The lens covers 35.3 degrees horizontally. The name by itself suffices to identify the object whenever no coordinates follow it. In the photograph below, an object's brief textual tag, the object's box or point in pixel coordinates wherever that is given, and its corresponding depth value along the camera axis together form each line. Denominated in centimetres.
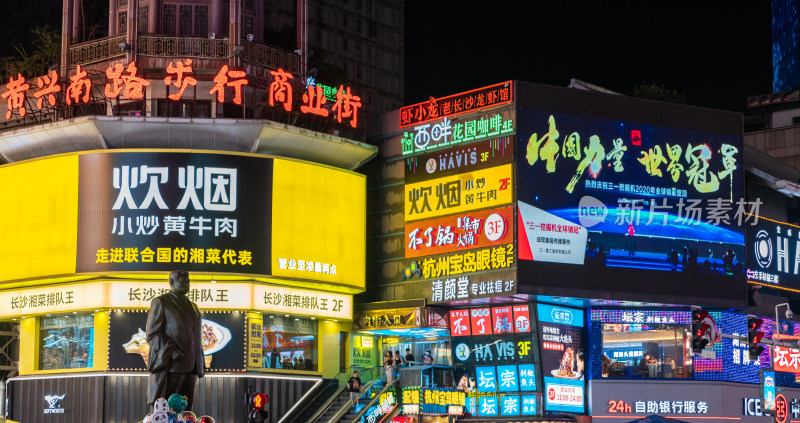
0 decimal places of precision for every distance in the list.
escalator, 5116
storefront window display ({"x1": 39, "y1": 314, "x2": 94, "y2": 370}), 5138
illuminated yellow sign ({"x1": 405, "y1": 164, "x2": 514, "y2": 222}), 5144
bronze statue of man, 2283
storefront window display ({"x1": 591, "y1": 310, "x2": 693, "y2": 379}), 5444
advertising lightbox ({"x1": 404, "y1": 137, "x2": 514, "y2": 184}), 5175
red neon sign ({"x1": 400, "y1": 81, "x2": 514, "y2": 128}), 5228
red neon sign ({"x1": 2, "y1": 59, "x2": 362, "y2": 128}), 5112
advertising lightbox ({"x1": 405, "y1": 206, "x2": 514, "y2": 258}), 5109
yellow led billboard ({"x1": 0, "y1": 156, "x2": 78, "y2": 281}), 5106
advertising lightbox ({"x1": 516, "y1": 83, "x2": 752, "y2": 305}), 5147
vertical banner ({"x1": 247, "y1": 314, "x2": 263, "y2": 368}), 5141
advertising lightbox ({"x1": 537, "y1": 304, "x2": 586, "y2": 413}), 5225
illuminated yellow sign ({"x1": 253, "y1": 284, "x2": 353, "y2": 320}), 5175
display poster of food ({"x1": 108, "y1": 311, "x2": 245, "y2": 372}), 5041
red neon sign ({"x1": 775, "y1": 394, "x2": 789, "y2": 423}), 5738
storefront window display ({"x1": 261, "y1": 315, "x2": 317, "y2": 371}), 5250
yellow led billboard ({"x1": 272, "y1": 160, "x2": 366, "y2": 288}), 5184
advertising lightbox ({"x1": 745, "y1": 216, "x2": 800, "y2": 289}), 5781
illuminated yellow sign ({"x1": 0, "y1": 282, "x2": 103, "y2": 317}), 5084
